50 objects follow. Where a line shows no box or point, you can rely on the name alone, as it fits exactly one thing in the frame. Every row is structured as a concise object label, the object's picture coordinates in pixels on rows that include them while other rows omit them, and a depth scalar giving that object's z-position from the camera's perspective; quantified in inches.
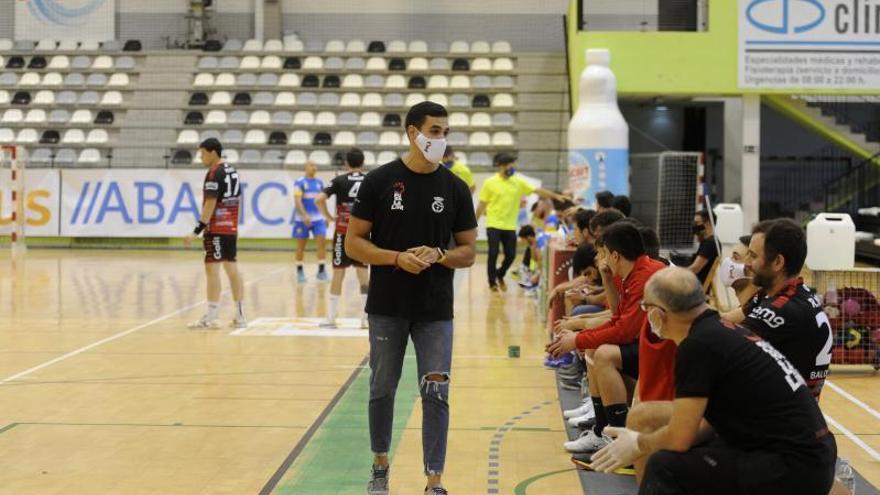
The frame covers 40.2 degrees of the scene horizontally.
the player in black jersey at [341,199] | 482.0
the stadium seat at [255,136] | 1051.9
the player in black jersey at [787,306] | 201.6
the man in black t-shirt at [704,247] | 468.4
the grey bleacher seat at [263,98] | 1101.7
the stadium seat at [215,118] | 1076.5
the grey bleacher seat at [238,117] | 1078.4
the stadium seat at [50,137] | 1067.3
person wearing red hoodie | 246.4
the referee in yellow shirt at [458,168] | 593.0
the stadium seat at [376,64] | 1120.2
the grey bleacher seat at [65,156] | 1041.1
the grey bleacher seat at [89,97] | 1115.9
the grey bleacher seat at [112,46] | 1178.6
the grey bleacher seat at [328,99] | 1095.6
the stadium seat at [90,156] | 1042.7
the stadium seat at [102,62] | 1149.1
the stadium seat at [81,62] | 1154.0
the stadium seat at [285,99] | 1092.5
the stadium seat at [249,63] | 1125.7
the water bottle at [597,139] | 737.6
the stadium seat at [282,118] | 1080.6
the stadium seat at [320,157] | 1013.4
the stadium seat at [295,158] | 1018.7
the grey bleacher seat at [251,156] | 1027.9
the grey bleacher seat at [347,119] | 1075.3
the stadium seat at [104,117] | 1091.9
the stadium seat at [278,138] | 1056.8
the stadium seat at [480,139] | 1040.2
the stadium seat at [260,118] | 1074.7
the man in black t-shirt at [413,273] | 224.5
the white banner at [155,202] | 950.4
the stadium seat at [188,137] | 1053.8
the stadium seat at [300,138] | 1048.8
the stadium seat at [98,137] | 1066.1
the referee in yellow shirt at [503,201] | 621.9
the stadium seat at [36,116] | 1088.9
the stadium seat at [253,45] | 1149.7
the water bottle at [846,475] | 229.1
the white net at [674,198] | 767.7
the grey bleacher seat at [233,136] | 1058.1
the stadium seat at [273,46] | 1147.8
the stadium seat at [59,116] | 1090.7
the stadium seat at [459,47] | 1142.3
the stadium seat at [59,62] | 1152.2
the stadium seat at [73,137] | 1066.7
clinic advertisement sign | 818.8
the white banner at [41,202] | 960.9
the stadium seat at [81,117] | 1091.9
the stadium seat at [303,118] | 1074.1
